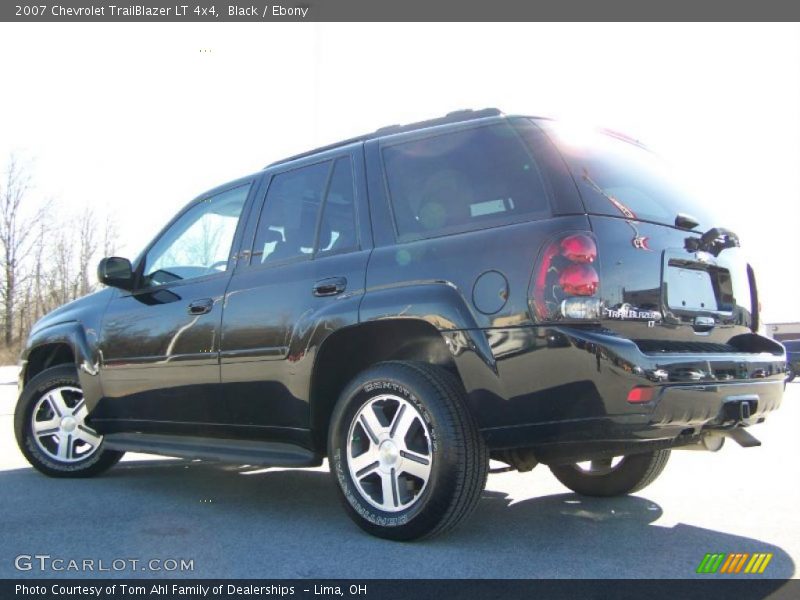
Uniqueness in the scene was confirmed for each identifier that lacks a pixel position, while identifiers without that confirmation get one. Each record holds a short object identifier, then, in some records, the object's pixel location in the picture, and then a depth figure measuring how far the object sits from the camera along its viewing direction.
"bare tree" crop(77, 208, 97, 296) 53.88
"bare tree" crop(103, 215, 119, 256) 53.66
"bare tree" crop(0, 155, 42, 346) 50.38
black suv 3.06
